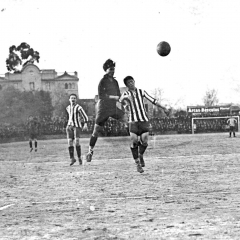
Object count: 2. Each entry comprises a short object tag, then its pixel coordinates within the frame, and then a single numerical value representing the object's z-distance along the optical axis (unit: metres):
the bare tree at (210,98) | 67.50
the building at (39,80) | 53.44
